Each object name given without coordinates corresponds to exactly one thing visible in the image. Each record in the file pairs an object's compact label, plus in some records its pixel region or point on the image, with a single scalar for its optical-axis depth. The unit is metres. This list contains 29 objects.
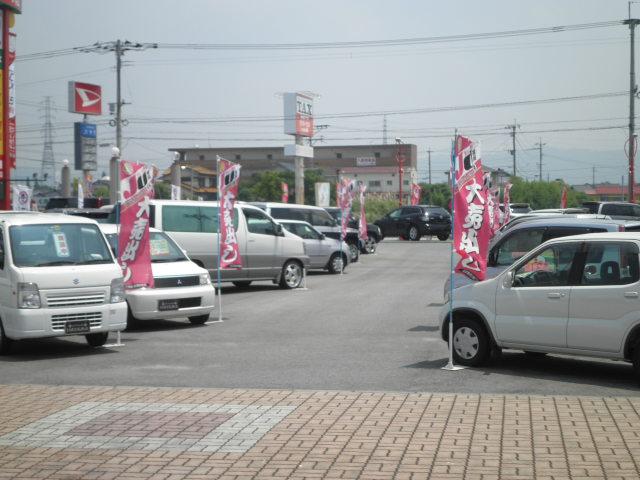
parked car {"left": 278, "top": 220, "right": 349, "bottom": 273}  28.20
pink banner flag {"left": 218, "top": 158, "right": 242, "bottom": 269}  18.30
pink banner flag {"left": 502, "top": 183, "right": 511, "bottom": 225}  38.92
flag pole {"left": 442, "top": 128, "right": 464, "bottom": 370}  11.22
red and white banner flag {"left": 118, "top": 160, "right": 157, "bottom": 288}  15.22
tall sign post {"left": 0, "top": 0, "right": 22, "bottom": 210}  26.42
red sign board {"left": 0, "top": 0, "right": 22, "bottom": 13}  27.02
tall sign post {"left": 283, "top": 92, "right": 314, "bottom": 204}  63.50
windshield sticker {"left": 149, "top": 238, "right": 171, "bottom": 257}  16.72
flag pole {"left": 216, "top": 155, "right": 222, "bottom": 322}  17.96
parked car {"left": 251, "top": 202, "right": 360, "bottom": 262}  31.12
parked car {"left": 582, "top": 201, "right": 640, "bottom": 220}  35.34
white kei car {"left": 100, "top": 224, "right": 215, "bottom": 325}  15.37
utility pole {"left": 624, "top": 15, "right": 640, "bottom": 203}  52.39
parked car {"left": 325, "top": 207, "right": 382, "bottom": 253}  37.06
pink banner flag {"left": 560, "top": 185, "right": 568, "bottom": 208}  50.77
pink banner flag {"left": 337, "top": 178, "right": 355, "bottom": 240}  31.67
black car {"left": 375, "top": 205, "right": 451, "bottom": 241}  48.88
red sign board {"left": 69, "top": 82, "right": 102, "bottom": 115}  56.66
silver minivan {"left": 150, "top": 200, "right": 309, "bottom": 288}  21.67
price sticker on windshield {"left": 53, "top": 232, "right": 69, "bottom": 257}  13.20
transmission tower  101.66
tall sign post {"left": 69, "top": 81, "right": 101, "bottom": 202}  56.81
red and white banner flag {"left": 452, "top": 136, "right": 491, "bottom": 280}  11.53
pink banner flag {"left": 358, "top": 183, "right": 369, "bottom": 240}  33.97
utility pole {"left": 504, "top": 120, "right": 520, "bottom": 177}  102.81
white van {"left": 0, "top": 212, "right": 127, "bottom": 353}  12.48
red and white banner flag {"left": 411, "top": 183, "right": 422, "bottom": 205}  58.97
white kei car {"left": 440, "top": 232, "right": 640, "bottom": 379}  9.82
